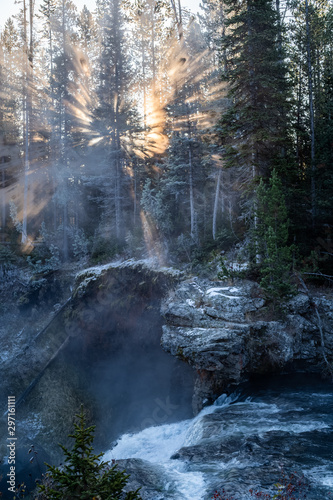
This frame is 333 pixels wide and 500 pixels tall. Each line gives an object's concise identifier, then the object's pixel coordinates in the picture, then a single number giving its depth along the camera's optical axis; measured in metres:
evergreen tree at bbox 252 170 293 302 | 14.30
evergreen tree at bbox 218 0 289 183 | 16.91
